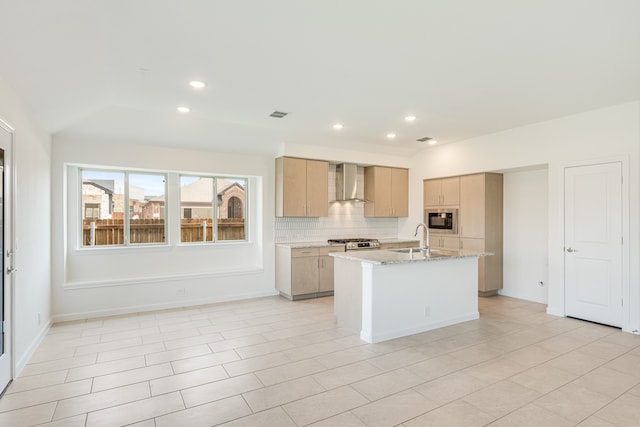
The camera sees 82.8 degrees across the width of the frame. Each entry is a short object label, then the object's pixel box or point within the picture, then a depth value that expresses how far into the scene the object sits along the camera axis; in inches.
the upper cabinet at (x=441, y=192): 251.0
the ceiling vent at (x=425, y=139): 234.5
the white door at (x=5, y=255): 111.1
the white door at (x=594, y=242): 171.3
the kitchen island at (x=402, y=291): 153.7
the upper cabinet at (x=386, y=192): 273.4
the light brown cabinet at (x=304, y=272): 229.2
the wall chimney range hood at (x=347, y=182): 265.9
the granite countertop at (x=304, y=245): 230.7
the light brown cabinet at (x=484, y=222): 232.2
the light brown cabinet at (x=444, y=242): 249.0
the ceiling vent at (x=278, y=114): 179.8
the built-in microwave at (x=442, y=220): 250.5
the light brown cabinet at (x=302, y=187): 237.6
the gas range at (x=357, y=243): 244.2
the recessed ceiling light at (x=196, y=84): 138.8
